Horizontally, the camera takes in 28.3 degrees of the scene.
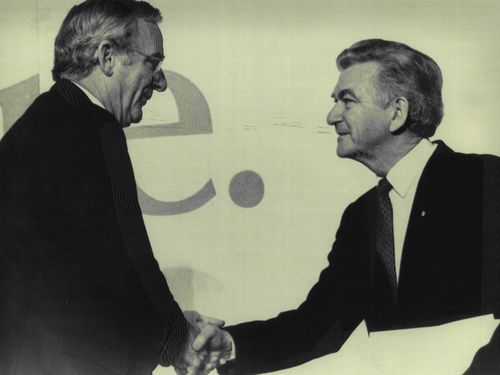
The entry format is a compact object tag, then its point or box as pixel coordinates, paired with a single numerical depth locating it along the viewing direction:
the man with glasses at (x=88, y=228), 5.71
